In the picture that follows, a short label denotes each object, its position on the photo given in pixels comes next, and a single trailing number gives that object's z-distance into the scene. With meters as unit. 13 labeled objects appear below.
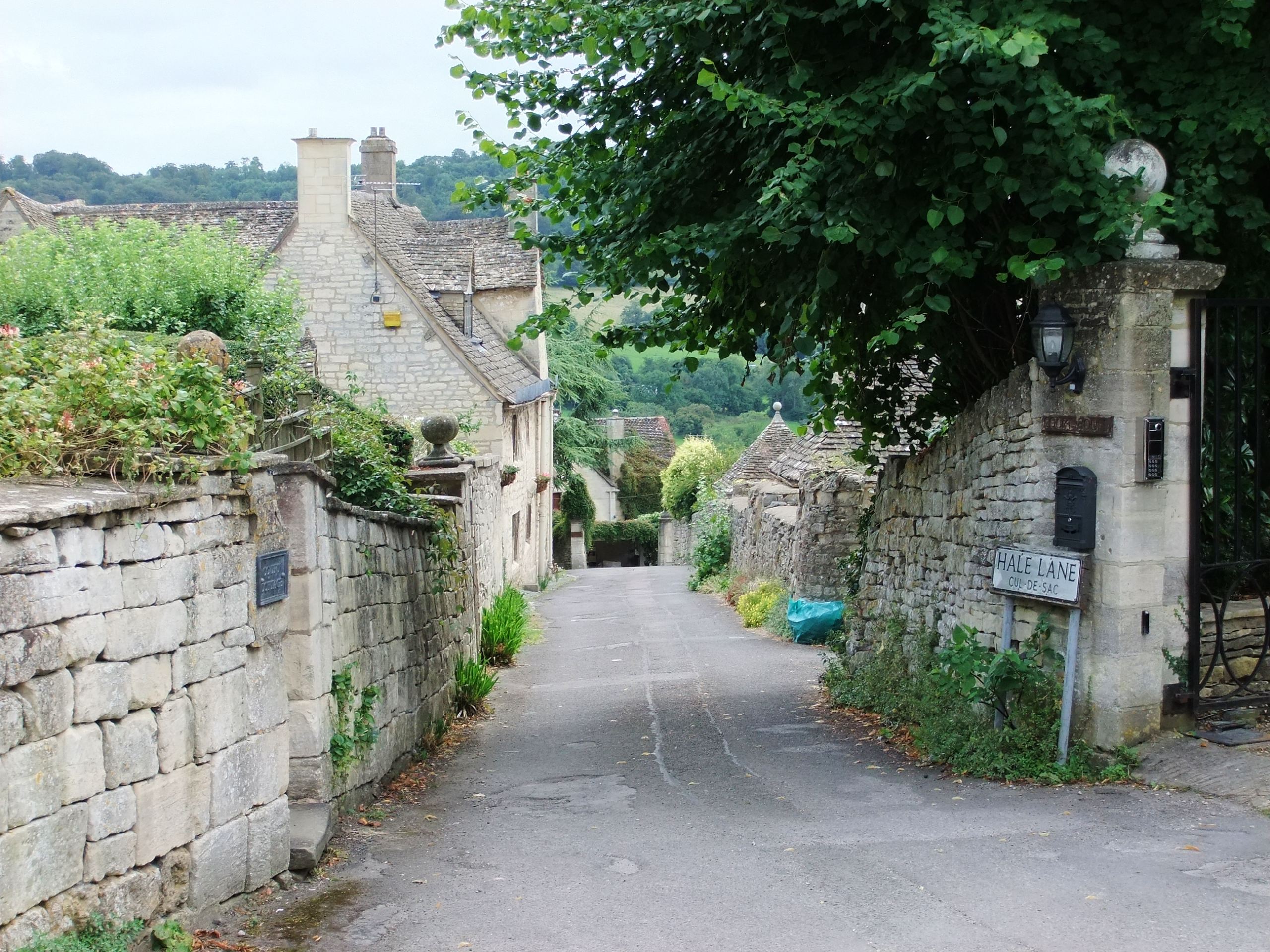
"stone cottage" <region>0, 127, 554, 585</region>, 23.64
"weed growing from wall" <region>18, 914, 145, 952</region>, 4.12
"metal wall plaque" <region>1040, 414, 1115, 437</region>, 7.74
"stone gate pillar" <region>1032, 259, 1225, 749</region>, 7.67
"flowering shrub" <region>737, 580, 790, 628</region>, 20.00
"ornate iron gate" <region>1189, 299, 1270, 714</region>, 7.91
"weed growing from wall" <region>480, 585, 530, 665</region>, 14.88
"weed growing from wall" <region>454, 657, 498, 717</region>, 11.64
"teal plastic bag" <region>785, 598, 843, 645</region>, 17.30
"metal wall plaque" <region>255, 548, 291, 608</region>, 6.17
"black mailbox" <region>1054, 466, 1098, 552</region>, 7.79
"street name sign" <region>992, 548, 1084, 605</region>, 7.74
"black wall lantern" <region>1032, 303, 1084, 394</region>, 7.66
